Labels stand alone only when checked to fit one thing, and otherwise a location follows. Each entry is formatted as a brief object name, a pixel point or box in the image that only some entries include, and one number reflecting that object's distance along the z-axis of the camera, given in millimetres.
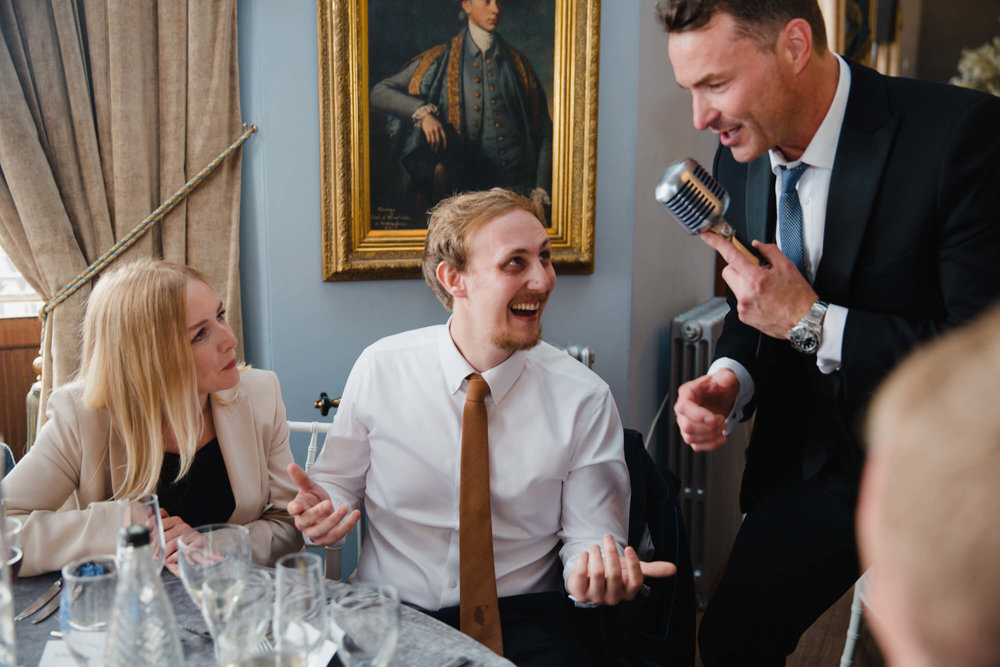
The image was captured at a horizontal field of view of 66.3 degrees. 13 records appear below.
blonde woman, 1600
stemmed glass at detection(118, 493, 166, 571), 1087
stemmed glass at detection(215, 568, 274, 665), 927
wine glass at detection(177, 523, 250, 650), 975
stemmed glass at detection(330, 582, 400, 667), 888
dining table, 1050
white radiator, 2805
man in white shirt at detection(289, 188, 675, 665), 1749
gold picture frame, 2303
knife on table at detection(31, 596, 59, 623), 1149
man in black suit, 1401
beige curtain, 2174
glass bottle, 854
